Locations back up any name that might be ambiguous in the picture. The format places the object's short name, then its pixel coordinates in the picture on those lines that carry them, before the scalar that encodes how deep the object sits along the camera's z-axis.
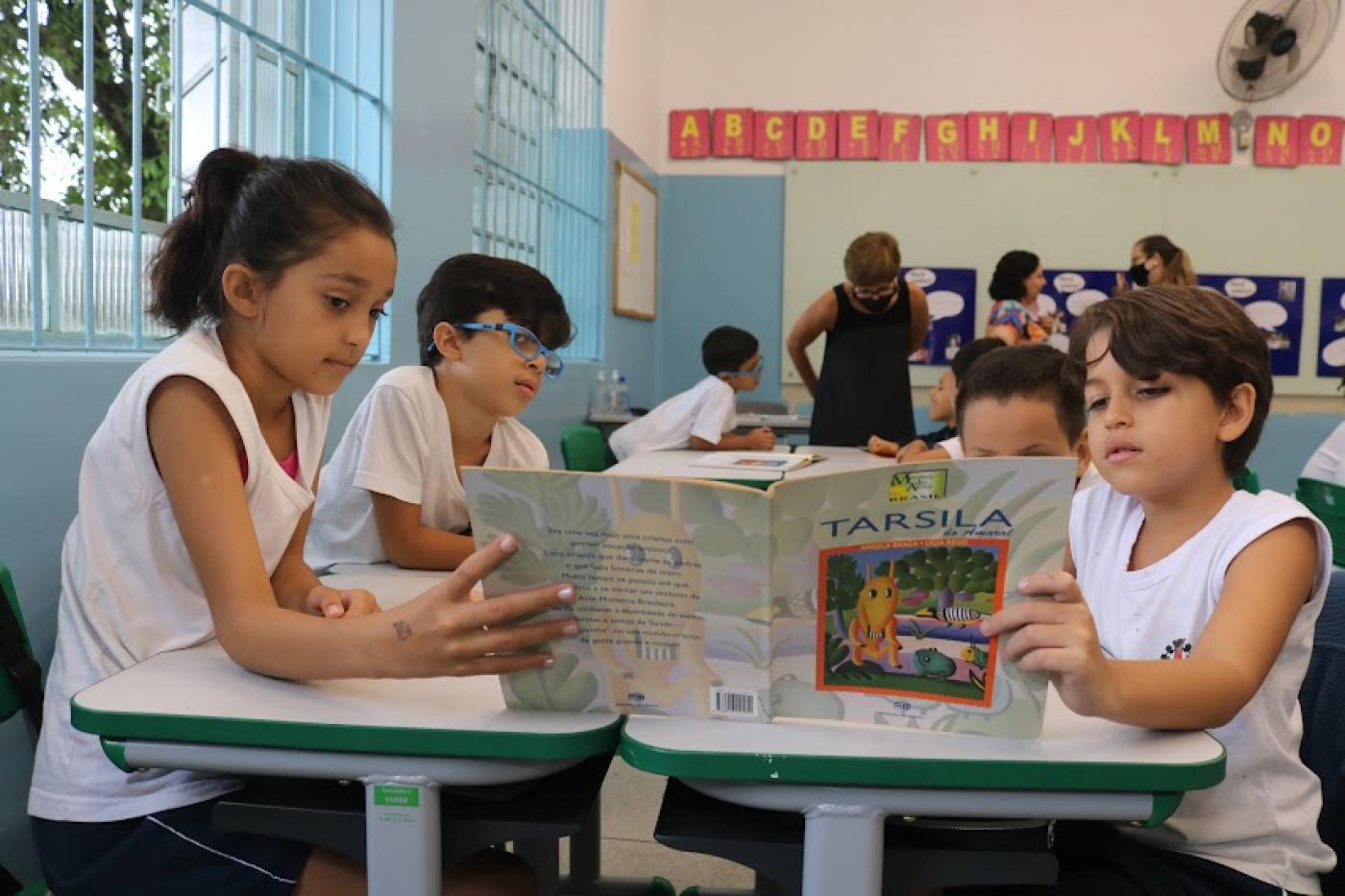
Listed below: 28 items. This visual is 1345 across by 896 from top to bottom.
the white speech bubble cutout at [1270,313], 6.07
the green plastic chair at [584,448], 3.62
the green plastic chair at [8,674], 1.28
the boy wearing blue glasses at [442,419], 1.80
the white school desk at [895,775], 0.89
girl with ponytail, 1.06
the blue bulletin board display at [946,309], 6.18
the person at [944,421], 3.10
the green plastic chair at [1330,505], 2.72
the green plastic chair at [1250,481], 2.56
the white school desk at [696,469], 3.02
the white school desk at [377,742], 0.96
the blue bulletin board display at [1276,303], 6.05
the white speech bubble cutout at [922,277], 6.19
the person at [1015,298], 4.37
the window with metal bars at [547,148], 3.82
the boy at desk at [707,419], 4.11
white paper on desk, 3.15
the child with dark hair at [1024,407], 1.85
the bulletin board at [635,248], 5.53
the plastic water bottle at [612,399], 5.34
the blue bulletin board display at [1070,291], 6.11
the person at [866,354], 4.21
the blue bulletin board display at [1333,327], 6.05
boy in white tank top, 0.95
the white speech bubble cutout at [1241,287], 6.05
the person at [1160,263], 4.60
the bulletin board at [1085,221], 6.02
